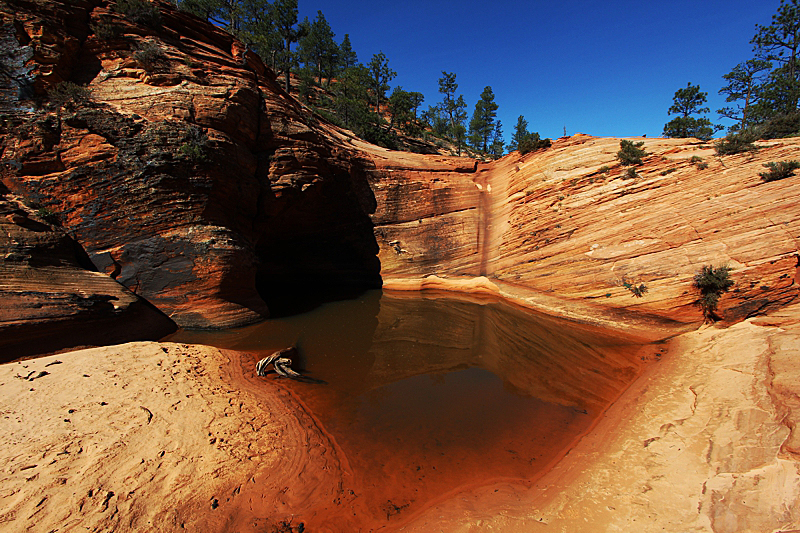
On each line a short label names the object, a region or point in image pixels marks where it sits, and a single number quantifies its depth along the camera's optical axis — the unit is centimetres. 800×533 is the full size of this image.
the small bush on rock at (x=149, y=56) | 1036
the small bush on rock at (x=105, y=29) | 1018
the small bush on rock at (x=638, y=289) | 973
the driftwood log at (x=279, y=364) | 682
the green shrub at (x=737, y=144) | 975
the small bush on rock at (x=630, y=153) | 1180
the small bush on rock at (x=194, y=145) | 985
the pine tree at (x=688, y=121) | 2638
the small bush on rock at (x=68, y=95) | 930
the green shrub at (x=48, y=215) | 872
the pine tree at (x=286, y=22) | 2922
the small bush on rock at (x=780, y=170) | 845
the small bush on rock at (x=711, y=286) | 820
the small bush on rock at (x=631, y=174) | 1153
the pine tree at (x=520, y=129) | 5204
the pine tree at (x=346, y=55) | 4559
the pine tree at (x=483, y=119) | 4116
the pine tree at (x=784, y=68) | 2223
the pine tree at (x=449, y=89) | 4695
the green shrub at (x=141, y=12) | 1061
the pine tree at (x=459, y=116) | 4269
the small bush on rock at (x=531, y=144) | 1580
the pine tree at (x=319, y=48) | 3750
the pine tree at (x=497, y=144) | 4731
